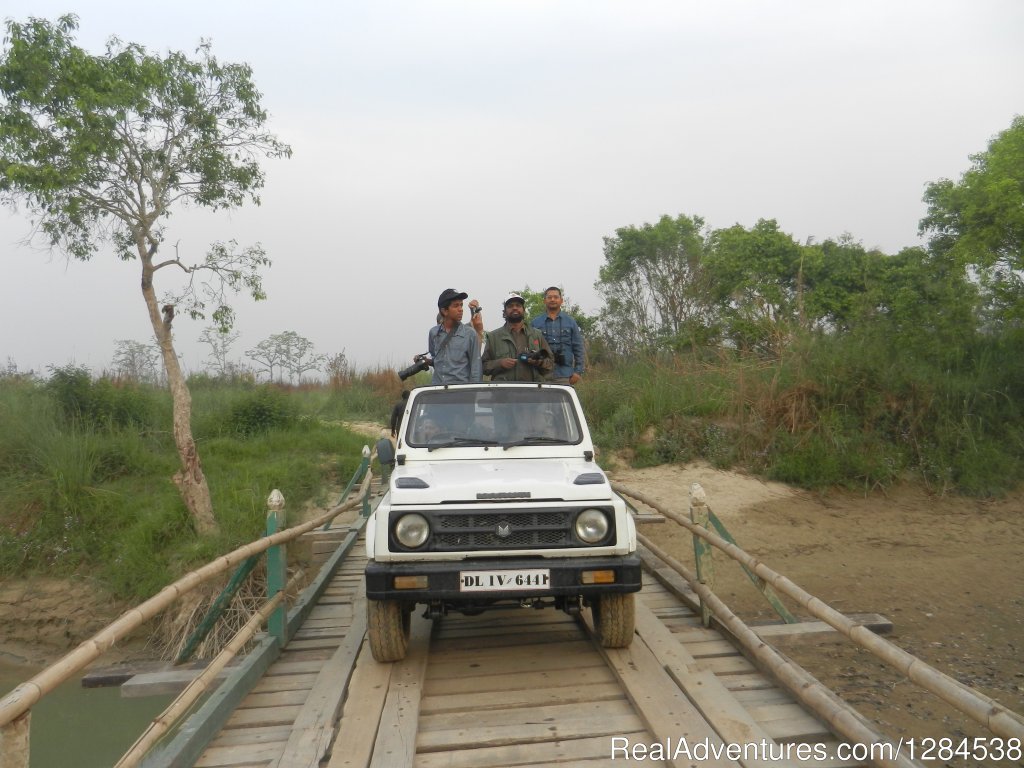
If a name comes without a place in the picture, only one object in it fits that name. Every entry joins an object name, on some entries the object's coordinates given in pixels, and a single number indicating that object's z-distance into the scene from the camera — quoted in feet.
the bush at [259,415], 47.62
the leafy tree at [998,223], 36.60
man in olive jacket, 20.80
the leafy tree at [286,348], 88.44
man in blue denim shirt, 24.68
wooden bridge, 9.77
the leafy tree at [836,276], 69.05
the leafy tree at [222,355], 65.87
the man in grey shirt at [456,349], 19.49
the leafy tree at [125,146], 25.86
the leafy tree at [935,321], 40.60
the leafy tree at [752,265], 68.13
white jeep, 12.13
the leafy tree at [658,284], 64.44
